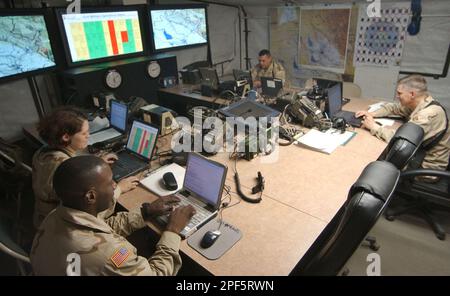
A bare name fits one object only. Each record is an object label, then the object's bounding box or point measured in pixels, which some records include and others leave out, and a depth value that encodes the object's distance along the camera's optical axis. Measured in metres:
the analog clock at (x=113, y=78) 3.33
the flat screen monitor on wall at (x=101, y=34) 3.12
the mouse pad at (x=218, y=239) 1.27
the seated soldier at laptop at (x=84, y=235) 1.05
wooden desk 1.23
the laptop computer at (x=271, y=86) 3.15
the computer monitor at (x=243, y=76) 3.37
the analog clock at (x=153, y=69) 3.77
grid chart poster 3.54
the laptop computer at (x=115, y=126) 2.46
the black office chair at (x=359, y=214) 0.91
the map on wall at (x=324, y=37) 4.05
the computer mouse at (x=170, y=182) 1.71
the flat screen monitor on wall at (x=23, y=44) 2.61
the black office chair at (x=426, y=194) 1.95
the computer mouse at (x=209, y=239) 1.30
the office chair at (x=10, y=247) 1.30
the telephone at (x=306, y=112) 2.49
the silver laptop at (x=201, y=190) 1.44
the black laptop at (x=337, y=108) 2.56
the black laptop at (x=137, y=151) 1.96
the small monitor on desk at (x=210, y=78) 3.49
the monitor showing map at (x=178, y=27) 3.92
